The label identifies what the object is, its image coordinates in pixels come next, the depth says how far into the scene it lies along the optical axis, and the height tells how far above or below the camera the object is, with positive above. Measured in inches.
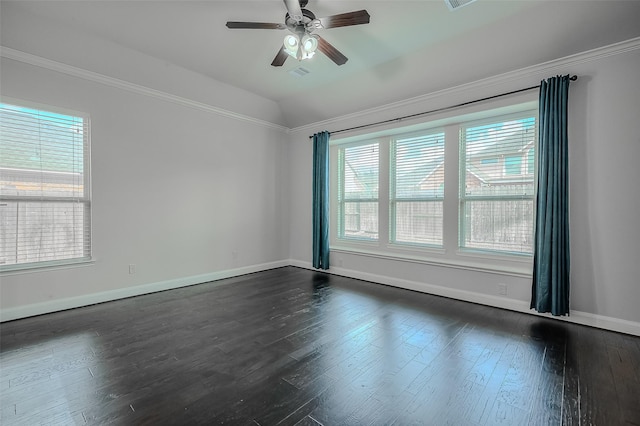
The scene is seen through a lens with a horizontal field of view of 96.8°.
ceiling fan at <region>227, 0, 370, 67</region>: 96.3 +66.7
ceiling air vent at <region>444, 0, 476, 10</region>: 102.4 +76.4
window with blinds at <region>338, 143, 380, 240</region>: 199.6 +15.1
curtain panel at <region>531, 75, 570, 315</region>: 119.7 +4.6
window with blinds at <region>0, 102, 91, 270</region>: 120.5 +10.5
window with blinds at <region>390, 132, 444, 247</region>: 169.9 +14.6
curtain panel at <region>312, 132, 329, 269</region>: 209.6 +7.2
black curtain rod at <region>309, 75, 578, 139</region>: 130.9 +57.4
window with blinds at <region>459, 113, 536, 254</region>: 140.3 +14.9
